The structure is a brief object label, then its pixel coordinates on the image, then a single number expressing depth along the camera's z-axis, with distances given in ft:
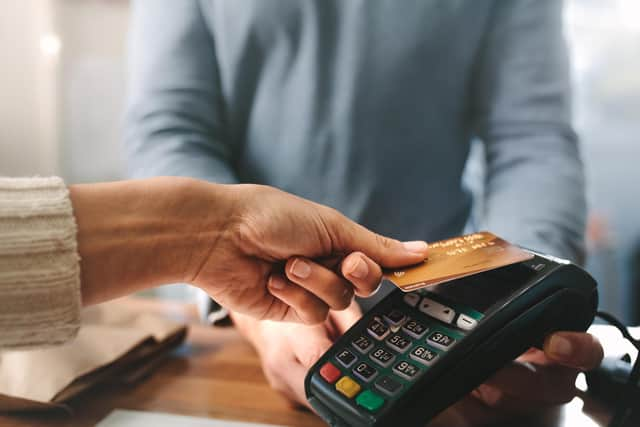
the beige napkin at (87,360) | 1.14
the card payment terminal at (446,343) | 0.90
